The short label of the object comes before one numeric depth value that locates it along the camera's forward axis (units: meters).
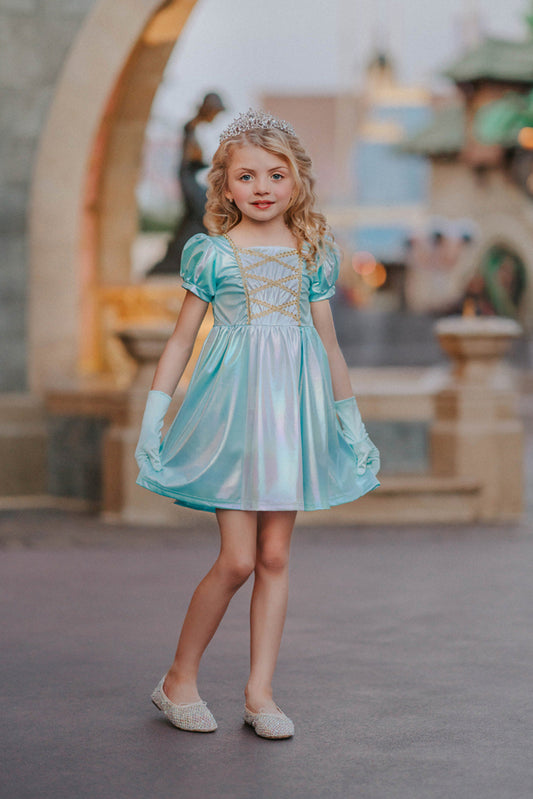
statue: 9.88
